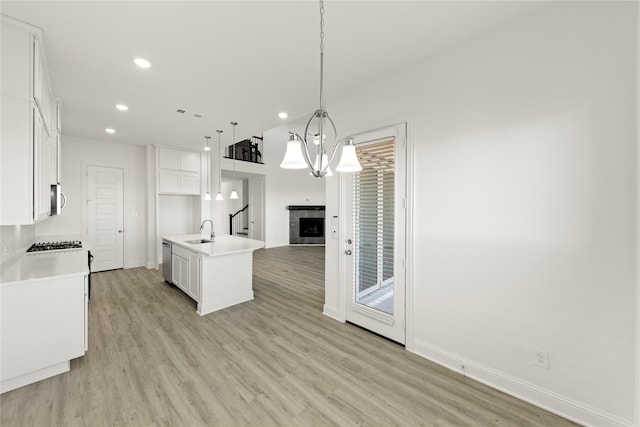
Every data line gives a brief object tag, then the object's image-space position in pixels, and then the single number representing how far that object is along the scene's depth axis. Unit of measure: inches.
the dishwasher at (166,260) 181.5
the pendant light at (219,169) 236.0
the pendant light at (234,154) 177.9
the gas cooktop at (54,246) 134.3
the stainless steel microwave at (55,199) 122.0
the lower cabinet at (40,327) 79.4
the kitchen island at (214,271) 138.1
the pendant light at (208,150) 202.9
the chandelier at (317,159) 65.7
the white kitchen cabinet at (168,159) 231.6
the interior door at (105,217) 214.9
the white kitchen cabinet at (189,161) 246.7
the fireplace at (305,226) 378.9
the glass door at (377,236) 106.3
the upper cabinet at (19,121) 75.9
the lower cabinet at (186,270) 144.6
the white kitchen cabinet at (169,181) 231.9
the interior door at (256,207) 355.6
